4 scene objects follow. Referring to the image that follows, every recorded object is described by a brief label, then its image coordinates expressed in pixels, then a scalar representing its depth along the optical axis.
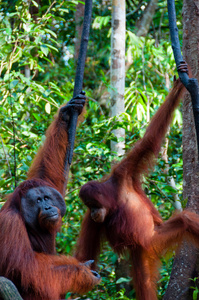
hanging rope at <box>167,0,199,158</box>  4.09
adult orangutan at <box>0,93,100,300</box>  4.81
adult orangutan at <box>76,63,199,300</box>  6.72
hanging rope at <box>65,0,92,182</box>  5.38
